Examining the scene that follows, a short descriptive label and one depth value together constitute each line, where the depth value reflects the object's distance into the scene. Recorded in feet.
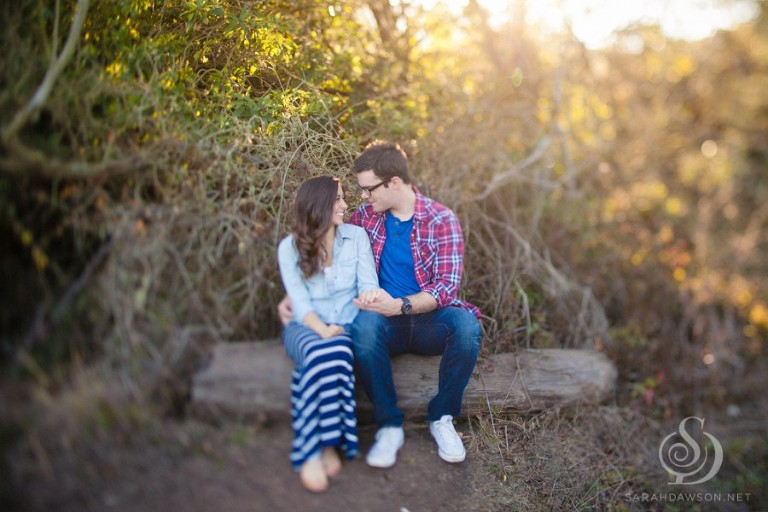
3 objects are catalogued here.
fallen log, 9.88
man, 11.50
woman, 9.80
